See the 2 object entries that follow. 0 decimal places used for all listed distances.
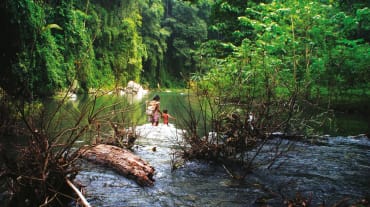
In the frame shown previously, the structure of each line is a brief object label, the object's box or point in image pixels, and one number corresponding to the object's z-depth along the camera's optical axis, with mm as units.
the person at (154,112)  12836
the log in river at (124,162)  5872
